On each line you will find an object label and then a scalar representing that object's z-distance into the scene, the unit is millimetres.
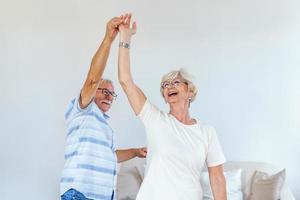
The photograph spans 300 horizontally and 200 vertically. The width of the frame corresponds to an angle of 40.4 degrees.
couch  2852
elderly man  1825
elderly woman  1643
